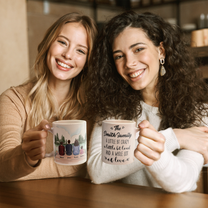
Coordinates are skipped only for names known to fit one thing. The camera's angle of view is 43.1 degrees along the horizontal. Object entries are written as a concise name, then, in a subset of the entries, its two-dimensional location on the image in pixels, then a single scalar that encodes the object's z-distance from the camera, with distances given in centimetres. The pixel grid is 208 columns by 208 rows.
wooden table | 82
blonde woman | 122
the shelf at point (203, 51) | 209
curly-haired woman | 117
